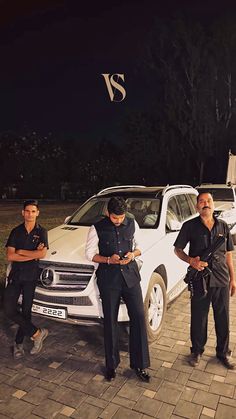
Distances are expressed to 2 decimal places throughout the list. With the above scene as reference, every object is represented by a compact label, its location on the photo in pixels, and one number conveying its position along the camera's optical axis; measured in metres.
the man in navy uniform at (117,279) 3.16
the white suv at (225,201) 8.27
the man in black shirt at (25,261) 3.54
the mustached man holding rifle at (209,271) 3.36
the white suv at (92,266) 3.63
